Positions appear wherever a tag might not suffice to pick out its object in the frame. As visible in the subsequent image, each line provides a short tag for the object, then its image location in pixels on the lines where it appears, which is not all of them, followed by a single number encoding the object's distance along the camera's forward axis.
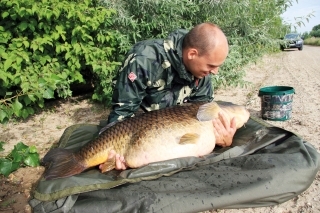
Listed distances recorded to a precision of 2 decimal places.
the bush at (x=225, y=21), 3.54
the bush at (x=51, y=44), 2.91
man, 1.95
